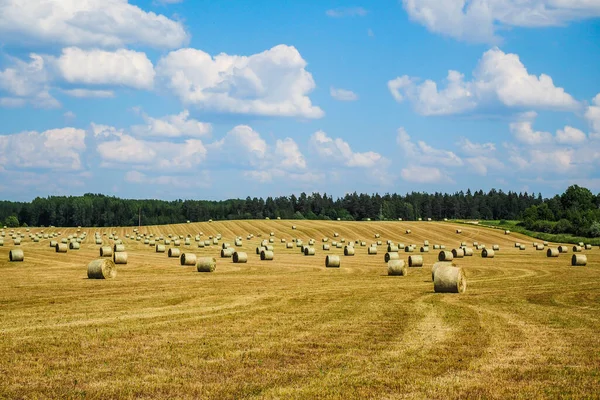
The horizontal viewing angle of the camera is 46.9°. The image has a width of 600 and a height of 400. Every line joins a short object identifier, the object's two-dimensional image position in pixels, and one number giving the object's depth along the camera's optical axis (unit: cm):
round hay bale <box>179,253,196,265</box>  4784
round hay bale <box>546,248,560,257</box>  6254
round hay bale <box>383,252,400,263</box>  5327
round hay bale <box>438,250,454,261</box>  5606
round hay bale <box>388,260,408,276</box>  3970
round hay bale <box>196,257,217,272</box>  4197
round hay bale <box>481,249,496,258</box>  6072
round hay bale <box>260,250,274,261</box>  5644
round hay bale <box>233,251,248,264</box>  5192
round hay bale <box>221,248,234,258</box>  5734
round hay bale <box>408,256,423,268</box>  4709
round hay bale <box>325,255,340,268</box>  4781
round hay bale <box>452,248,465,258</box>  6112
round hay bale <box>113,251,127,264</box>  4834
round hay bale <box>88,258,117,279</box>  3572
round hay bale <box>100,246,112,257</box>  5766
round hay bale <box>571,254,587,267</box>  5072
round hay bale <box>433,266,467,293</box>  2900
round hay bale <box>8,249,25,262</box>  5028
